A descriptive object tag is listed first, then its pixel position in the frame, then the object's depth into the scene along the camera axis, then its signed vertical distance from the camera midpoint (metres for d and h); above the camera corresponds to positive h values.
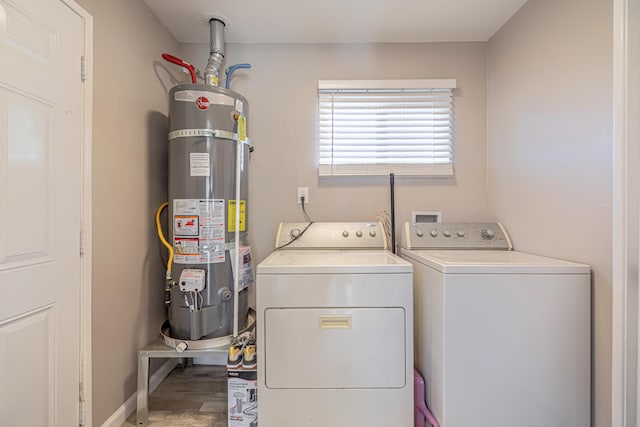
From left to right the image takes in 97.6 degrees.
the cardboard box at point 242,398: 1.37 -0.92
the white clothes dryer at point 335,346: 1.24 -0.60
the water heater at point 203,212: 1.56 -0.01
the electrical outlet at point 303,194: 2.07 +0.13
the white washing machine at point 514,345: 1.17 -0.56
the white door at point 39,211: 0.95 +0.00
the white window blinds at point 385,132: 2.06 +0.59
